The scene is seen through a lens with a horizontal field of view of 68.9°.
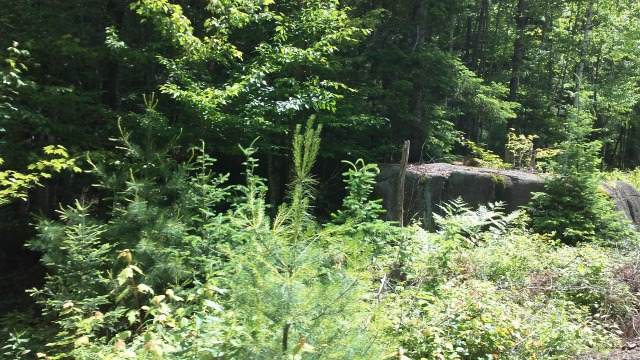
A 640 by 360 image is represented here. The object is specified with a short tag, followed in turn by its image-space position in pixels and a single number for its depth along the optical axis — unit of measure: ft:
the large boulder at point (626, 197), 33.40
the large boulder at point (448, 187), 29.96
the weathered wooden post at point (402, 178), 24.48
